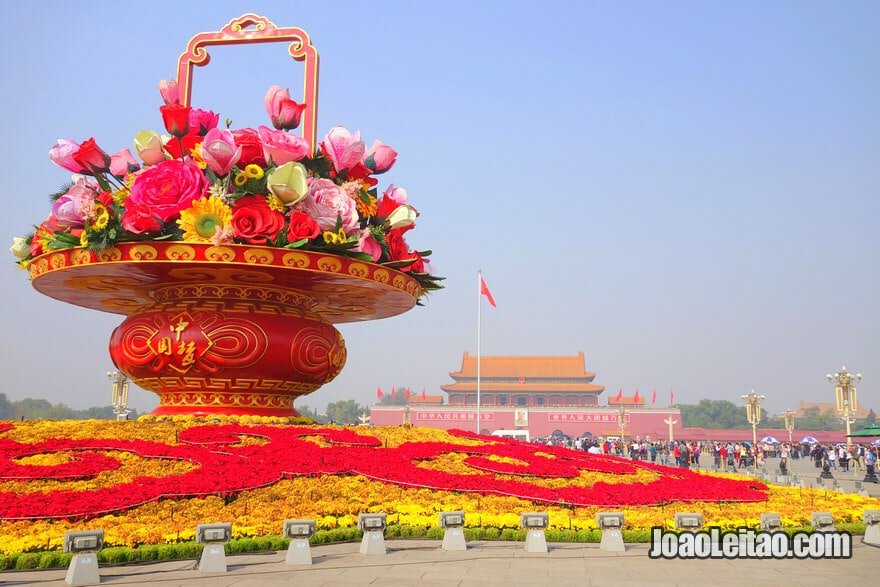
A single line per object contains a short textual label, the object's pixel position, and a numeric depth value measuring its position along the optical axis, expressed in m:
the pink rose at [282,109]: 11.95
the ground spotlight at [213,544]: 6.31
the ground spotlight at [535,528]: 7.47
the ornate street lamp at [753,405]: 38.91
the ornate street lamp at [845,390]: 29.44
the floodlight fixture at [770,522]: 8.37
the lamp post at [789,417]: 49.91
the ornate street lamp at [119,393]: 28.67
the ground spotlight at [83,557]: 5.81
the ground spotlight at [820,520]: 8.69
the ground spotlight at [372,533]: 7.18
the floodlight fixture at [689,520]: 7.97
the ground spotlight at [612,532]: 7.62
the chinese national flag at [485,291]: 27.62
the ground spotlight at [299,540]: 6.67
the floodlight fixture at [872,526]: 8.45
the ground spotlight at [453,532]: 7.50
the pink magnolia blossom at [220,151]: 10.53
